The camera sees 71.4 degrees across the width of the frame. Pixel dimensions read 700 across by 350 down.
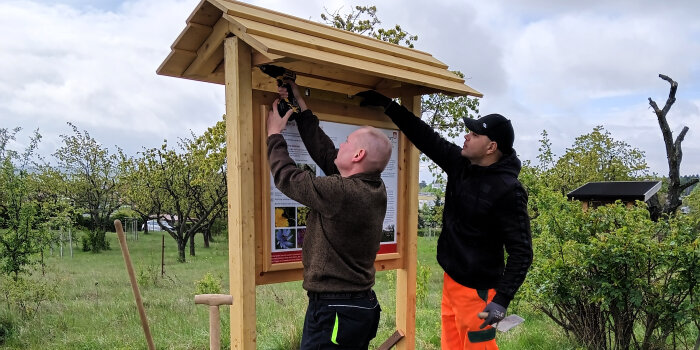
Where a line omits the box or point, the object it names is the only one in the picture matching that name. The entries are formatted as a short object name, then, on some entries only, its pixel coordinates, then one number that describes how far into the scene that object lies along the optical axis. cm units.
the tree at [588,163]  2320
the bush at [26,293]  699
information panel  313
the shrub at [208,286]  782
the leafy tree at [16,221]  723
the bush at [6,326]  641
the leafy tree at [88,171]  2541
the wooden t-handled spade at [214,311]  258
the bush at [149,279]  1205
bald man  255
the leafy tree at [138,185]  2141
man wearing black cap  310
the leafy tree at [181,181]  1975
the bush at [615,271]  446
